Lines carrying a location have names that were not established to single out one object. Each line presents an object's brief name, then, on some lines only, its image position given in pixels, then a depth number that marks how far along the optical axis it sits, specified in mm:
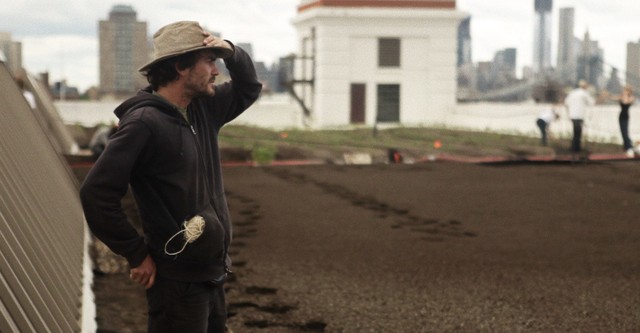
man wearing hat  4086
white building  45875
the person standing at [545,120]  31634
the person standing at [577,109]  24375
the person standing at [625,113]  25500
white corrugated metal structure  4122
